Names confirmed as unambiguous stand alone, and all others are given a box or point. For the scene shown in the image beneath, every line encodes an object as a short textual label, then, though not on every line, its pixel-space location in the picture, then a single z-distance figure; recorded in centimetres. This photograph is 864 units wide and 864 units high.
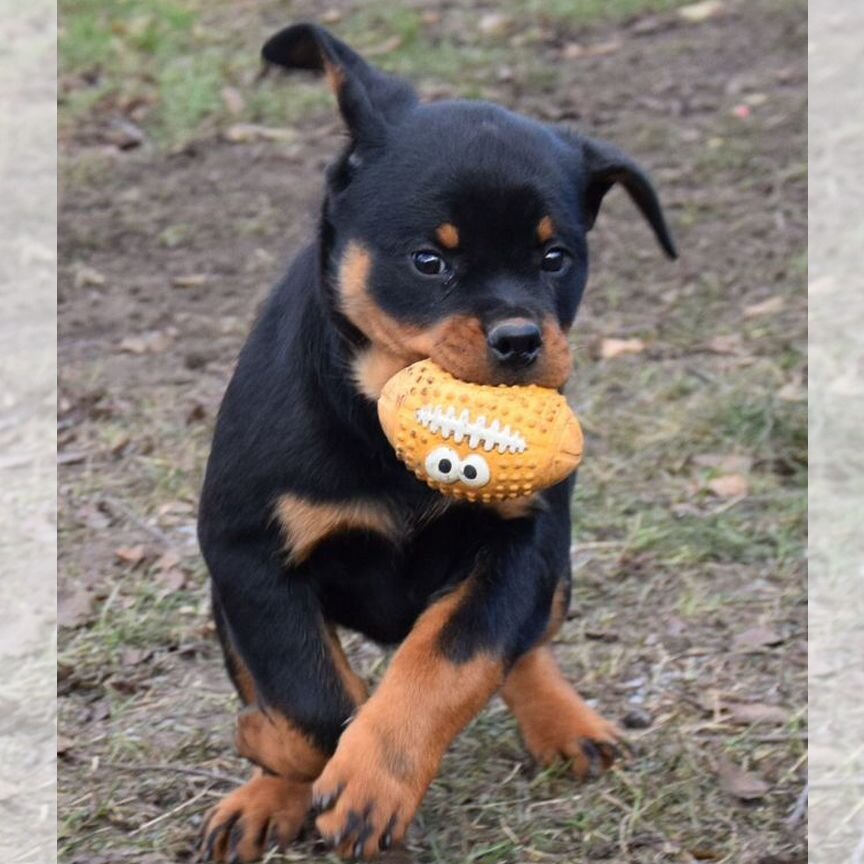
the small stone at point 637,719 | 379
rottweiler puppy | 296
